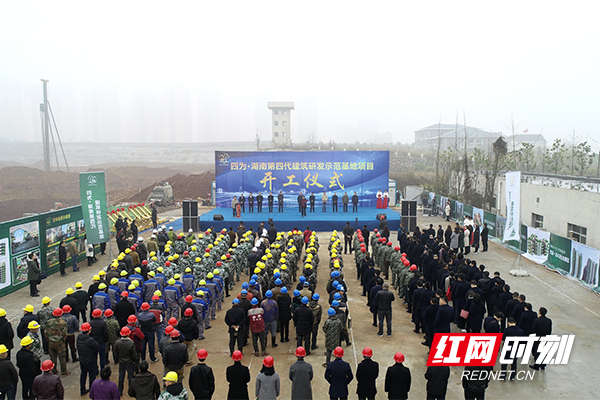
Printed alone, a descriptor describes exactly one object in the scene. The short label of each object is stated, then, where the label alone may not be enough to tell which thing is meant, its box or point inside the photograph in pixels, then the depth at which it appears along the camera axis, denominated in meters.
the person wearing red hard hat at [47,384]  5.64
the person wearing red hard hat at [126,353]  6.70
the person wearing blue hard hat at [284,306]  8.84
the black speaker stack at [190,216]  22.02
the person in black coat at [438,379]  5.99
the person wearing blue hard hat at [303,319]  7.96
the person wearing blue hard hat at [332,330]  7.50
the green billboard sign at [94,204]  15.19
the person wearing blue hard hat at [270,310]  8.49
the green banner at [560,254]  13.96
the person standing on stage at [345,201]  25.30
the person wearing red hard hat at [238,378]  5.83
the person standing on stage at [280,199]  25.06
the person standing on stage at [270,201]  25.11
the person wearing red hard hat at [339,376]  5.93
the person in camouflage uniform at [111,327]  7.48
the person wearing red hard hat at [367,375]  5.90
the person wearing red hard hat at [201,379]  5.86
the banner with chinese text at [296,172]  26.55
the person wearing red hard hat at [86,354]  6.76
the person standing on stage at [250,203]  25.41
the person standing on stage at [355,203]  25.33
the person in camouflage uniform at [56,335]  7.29
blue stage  22.36
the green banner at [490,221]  20.09
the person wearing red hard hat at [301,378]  5.84
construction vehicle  32.91
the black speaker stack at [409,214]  21.69
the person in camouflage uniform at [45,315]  7.72
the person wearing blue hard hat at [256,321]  8.11
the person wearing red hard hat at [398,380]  5.71
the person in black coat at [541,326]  7.61
